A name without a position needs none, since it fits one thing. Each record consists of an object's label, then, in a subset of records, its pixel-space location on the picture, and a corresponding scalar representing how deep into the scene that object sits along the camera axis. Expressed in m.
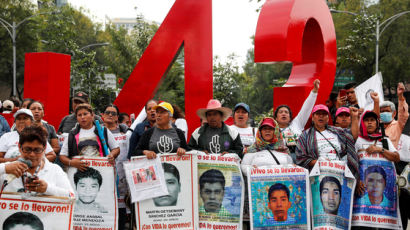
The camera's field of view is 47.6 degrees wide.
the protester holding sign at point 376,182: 6.03
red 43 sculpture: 8.46
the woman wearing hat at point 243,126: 6.80
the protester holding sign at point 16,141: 5.54
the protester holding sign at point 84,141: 5.94
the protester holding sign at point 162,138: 5.98
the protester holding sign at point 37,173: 3.80
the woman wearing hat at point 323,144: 6.07
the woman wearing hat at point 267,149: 6.01
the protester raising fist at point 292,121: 6.83
